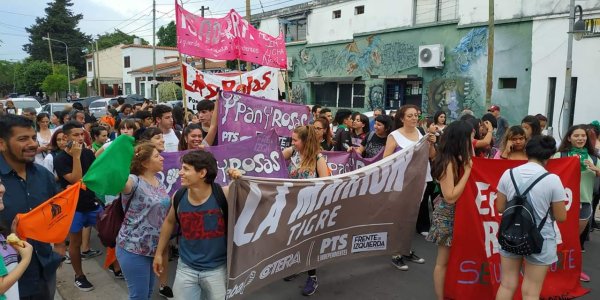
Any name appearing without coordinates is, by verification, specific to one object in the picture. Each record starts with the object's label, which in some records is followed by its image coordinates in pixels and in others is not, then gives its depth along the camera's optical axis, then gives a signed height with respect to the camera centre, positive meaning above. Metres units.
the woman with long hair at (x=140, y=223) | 3.25 -0.91
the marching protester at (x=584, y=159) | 4.98 -0.61
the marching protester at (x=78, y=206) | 4.43 -1.10
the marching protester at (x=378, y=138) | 5.89 -0.45
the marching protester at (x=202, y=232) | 2.93 -0.87
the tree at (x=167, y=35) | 71.94 +11.05
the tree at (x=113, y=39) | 75.59 +11.26
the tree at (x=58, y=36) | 70.75 +10.55
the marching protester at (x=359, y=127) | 7.11 -0.37
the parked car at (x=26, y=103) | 22.05 -0.10
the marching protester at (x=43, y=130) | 6.58 -0.46
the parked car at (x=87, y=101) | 27.00 +0.03
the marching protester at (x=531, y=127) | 5.50 -0.26
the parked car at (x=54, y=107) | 19.39 -0.26
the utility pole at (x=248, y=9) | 19.07 +4.07
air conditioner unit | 18.08 +2.02
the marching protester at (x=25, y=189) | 2.74 -0.57
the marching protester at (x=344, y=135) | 6.99 -0.49
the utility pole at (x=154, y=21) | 31.54 +5.86
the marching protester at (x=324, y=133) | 6.31 -0.43
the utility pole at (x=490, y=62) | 14.12 +1.42
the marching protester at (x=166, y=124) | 5.94 -0.29
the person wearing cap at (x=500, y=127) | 9.22 -0.45
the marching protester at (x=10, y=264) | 2.15 -0.82
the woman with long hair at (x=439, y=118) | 7.61 -0.23
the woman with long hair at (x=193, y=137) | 4.91 -0.38
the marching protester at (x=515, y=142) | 4.28 -0.37
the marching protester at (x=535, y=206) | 3.12 -0.72
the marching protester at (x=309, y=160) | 4.32 -0.55
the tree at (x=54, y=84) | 45.78 +1.84
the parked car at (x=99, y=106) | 23.34 -0.25
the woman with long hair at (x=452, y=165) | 3.53 -0.48
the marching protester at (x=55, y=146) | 4.85 -0.50
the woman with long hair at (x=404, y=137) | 4.92 -0.36
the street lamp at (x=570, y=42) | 10.55 +1.67
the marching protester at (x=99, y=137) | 5.90 -0.47
